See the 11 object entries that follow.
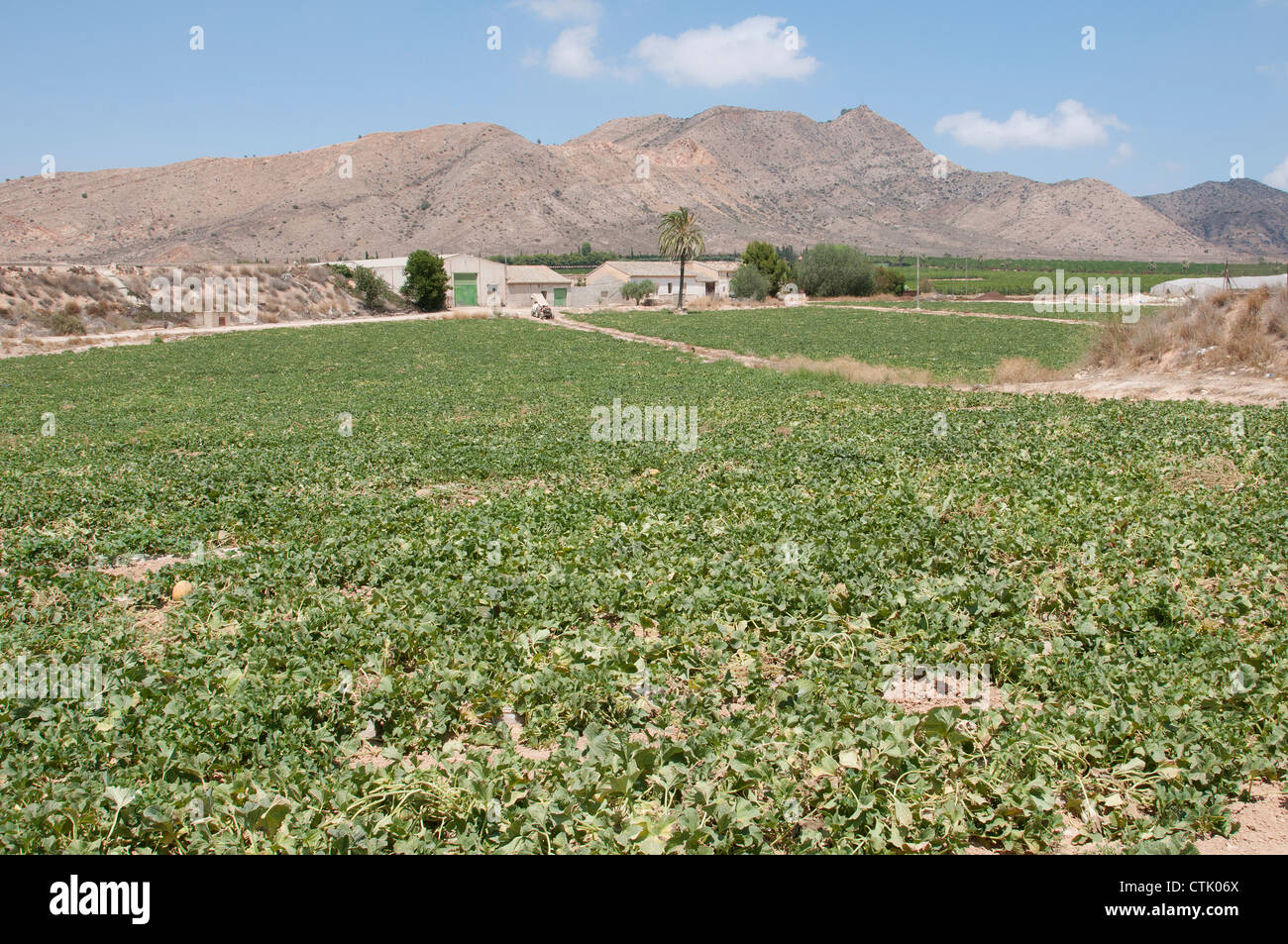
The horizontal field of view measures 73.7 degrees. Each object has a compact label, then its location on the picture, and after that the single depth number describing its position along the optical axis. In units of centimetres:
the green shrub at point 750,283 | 8262
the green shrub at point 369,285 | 7156
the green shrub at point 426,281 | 7100
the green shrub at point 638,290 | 8300
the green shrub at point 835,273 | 8688
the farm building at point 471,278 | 8038
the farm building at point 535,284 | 8112
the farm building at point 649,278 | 8525
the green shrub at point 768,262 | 8856
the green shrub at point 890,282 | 8831
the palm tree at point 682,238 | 7319
